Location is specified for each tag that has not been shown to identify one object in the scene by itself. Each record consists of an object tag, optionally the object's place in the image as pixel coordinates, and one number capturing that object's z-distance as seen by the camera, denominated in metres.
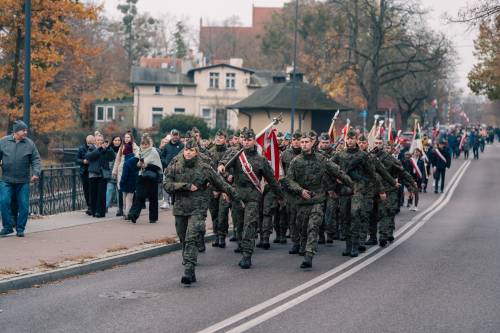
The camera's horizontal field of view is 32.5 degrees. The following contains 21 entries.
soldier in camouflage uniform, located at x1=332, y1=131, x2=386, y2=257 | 14.07
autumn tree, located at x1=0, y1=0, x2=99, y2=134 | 31.17
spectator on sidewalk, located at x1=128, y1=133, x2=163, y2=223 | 17.06
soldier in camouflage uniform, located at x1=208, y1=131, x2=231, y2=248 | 14.73
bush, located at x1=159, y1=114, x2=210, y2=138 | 65.50
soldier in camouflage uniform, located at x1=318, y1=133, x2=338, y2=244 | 15.62
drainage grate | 10.18
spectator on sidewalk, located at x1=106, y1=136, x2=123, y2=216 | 18.50
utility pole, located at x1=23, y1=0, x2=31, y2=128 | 17.47
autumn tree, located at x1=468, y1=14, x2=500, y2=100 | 46.00
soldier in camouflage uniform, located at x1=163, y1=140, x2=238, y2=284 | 11.08
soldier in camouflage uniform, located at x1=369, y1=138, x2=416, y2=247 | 15.43
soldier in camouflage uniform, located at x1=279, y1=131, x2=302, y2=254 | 13.19
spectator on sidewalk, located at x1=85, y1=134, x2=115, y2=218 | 17.55
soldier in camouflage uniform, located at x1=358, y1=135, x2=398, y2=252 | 14.45
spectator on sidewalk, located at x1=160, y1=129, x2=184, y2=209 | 19.18
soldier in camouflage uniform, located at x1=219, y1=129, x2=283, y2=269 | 12.58
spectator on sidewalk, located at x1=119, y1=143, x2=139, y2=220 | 17.77
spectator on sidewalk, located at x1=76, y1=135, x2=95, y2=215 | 17.86
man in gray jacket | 14.38
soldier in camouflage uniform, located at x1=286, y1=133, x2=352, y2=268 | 12.75
